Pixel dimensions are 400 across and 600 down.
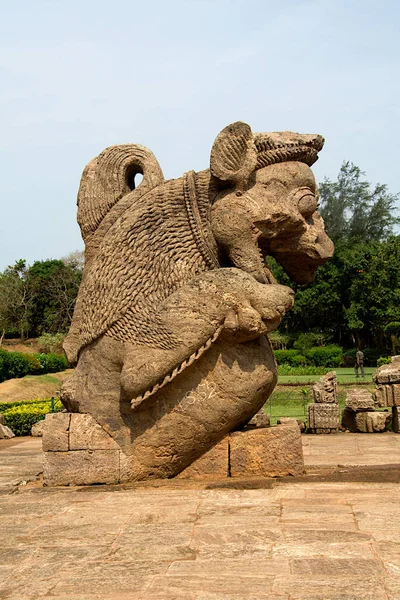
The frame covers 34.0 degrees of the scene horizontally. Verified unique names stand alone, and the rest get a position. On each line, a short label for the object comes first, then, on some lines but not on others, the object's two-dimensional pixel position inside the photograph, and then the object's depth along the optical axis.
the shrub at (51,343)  34.00
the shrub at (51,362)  26.19
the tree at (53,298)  41.34
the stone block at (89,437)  5.45
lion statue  5.30
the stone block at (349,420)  11.28
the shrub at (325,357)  29.98
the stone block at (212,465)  5.49
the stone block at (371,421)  11.03
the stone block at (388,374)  11.42
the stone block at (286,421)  5.77
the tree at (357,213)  43.22
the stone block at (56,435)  5.49
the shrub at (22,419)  11.88
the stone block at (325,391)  11.73
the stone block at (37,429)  11.50
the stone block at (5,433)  11.52
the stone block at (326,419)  11.17
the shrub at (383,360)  23.70
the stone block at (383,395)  11.28
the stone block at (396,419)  11.00
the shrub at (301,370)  26.27
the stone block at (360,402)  11.09
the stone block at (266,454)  5.46
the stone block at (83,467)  5.41
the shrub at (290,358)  29.53
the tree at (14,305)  40.25
